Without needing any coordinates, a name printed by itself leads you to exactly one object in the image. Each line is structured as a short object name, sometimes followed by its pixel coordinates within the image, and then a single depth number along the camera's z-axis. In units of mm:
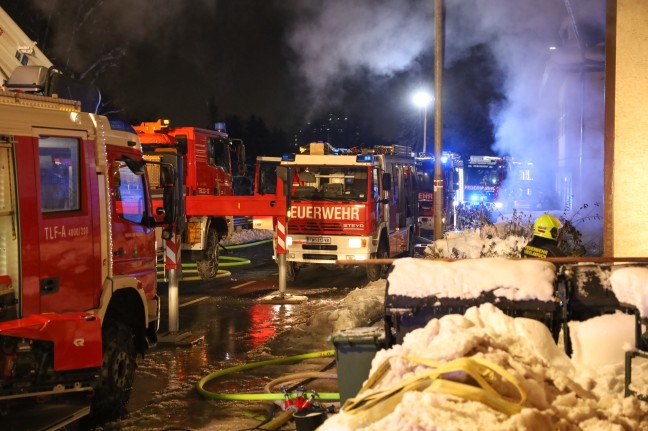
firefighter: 8203
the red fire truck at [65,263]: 5441
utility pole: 14836
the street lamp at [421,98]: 39344
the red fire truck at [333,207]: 15172
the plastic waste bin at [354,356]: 5273
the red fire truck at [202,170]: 15766
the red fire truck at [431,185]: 22953
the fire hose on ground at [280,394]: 6219
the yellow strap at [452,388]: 3564
